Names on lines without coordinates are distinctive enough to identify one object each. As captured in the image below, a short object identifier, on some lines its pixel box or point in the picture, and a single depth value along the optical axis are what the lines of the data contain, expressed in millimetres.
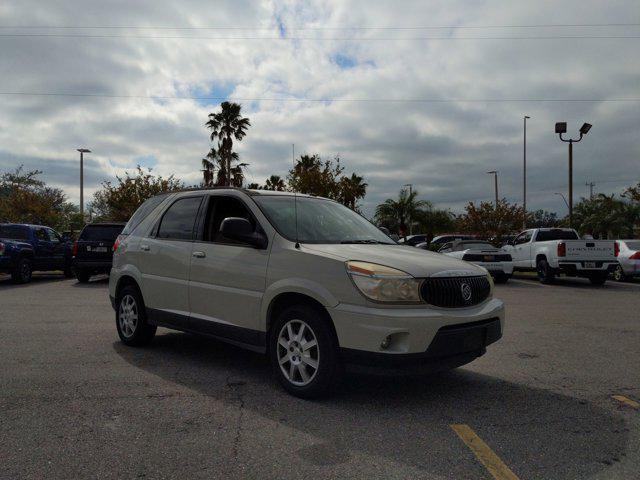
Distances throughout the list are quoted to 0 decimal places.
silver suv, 4133
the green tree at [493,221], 28453
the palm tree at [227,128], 39531
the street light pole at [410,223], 45122
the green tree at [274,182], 49281
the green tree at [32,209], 28125
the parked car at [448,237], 27183
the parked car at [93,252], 15781
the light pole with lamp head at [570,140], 24828
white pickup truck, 16219
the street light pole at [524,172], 42488
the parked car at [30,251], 15094
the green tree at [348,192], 33750
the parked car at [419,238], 36125
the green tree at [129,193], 30328
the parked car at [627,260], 17750
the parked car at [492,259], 17281
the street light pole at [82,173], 34938
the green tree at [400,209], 44812
